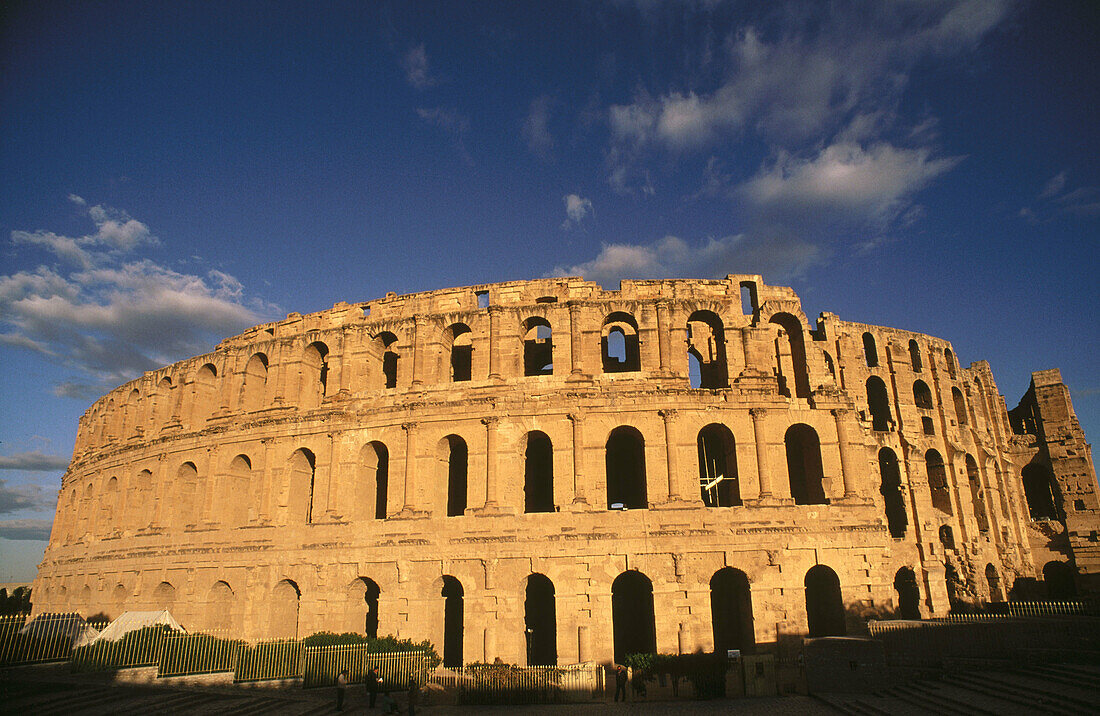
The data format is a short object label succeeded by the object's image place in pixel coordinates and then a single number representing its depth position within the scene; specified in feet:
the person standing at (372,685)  59.82
